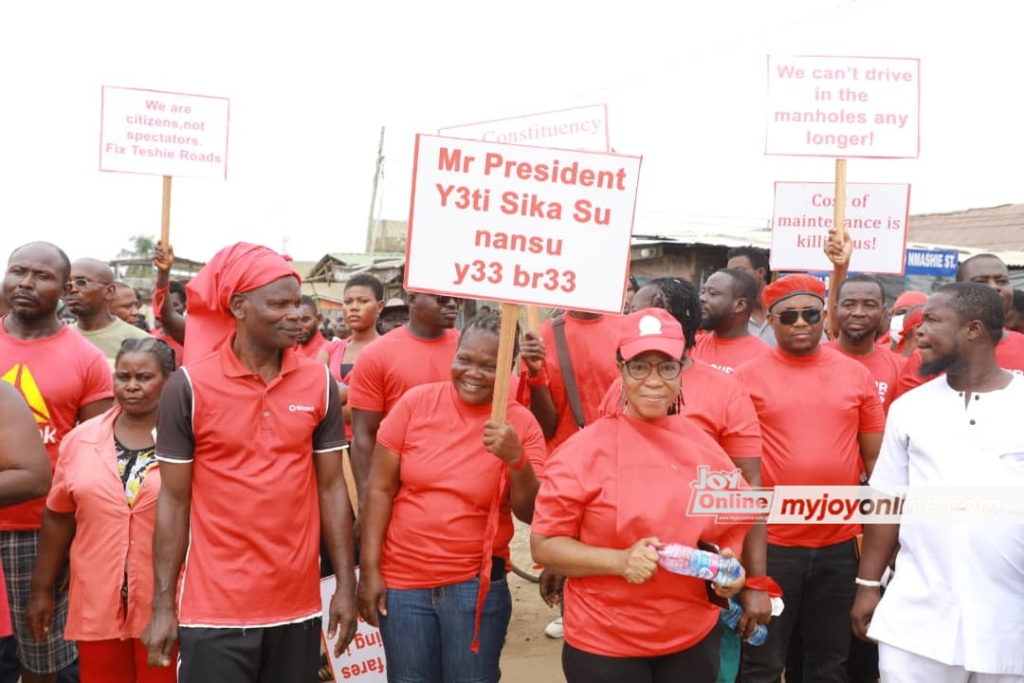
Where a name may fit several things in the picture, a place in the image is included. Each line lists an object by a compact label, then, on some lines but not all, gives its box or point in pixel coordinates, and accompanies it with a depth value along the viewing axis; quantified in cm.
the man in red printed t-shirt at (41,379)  435
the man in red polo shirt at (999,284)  489
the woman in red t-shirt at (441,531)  366
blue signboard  1825
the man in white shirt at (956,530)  316
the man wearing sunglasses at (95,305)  637
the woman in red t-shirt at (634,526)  304
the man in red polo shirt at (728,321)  514
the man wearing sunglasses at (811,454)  430
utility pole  3188
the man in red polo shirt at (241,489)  325
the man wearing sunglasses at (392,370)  475
